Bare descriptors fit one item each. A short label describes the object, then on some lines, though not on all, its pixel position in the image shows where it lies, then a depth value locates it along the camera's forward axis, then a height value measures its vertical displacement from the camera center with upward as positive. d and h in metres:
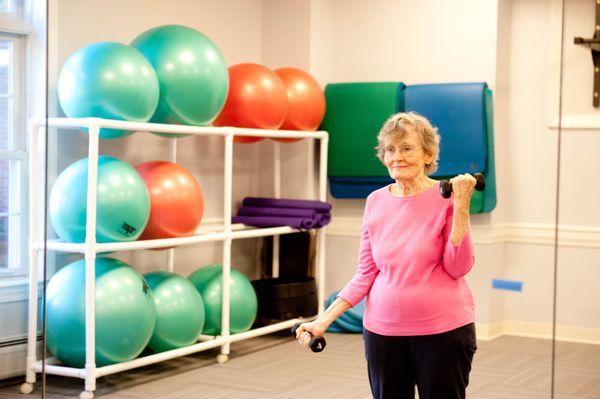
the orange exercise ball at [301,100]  4.84 +0.38
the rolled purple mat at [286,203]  4.88 -0.18
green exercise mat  4.86 +0.28
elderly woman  2.15 -0.27
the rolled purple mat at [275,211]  4.86 -0.22
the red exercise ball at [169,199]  3.94 -0.13
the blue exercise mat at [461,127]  4.62 +0.24
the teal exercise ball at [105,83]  3.66 +0.34
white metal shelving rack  2.44 -0.31
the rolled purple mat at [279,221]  4.82 -0.27
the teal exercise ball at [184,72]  3.97 +0.43
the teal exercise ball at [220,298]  4.41 -0.63
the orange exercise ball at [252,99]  4.56 +0.36
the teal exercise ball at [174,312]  4.00 -0.64
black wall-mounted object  2.73 +0.39
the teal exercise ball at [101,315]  3.61 -0.59
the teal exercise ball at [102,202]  3.60 -0.14
